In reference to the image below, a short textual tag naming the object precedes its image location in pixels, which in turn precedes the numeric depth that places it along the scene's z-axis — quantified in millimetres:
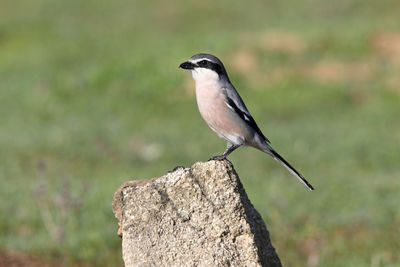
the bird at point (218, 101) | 11352
